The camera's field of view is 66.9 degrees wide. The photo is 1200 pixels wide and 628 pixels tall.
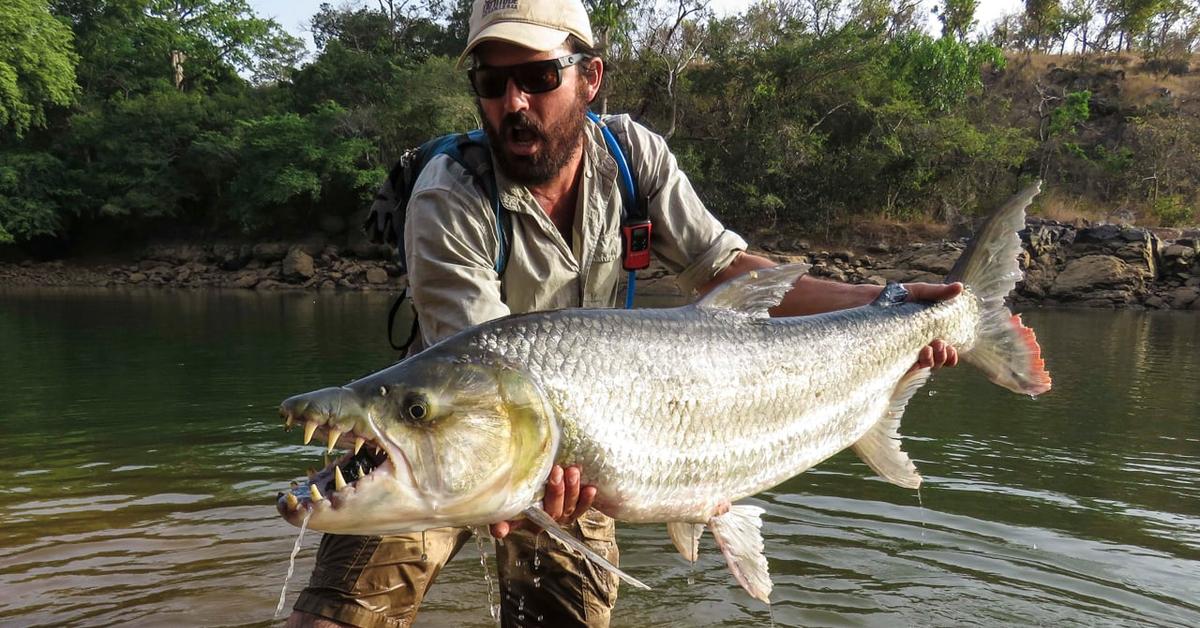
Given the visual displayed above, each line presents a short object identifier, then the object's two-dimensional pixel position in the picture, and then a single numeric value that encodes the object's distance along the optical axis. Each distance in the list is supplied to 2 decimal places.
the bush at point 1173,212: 31.28
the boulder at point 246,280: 34.34
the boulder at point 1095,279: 26.16
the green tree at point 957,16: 40.88
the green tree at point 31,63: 31.23
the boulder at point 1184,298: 25.41
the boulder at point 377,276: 33.06
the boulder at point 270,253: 35.84
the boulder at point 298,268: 33.75
